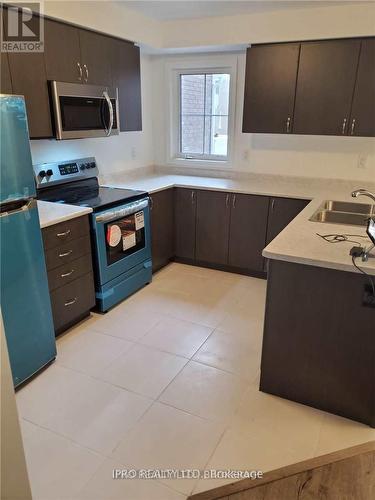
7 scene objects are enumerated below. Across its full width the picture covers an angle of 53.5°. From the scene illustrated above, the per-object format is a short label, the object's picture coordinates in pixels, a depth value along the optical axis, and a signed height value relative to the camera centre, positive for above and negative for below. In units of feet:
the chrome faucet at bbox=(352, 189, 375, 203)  6.44 -1.23
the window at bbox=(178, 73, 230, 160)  12.73 +0.02
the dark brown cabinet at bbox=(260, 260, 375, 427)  6.01 -3.59
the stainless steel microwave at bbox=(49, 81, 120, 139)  8.54 +0.10
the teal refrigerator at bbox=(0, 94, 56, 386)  5.99 -2.40
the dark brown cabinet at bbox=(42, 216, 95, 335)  7.97 -3.36
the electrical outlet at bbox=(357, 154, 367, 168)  10.97 -1.20
